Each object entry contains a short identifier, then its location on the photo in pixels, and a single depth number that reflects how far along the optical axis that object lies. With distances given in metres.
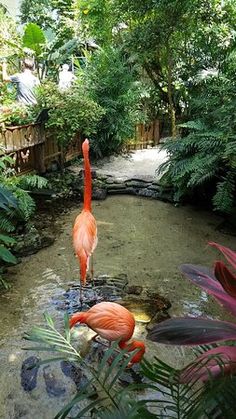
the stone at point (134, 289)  3.07
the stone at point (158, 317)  2.64
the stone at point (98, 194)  5.48
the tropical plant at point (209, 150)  4.23
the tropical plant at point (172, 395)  0.84
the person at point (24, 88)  5.94
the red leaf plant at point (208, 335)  0.89
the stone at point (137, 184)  5.83
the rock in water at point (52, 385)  2.07
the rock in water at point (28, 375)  2.11
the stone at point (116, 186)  5.80
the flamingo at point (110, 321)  2.05
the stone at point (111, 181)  5.92
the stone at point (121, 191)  5.75
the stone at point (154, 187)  5.65
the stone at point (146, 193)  5.66
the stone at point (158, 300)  2.89
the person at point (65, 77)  8.69
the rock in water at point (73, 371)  2.15
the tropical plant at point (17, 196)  3.63
